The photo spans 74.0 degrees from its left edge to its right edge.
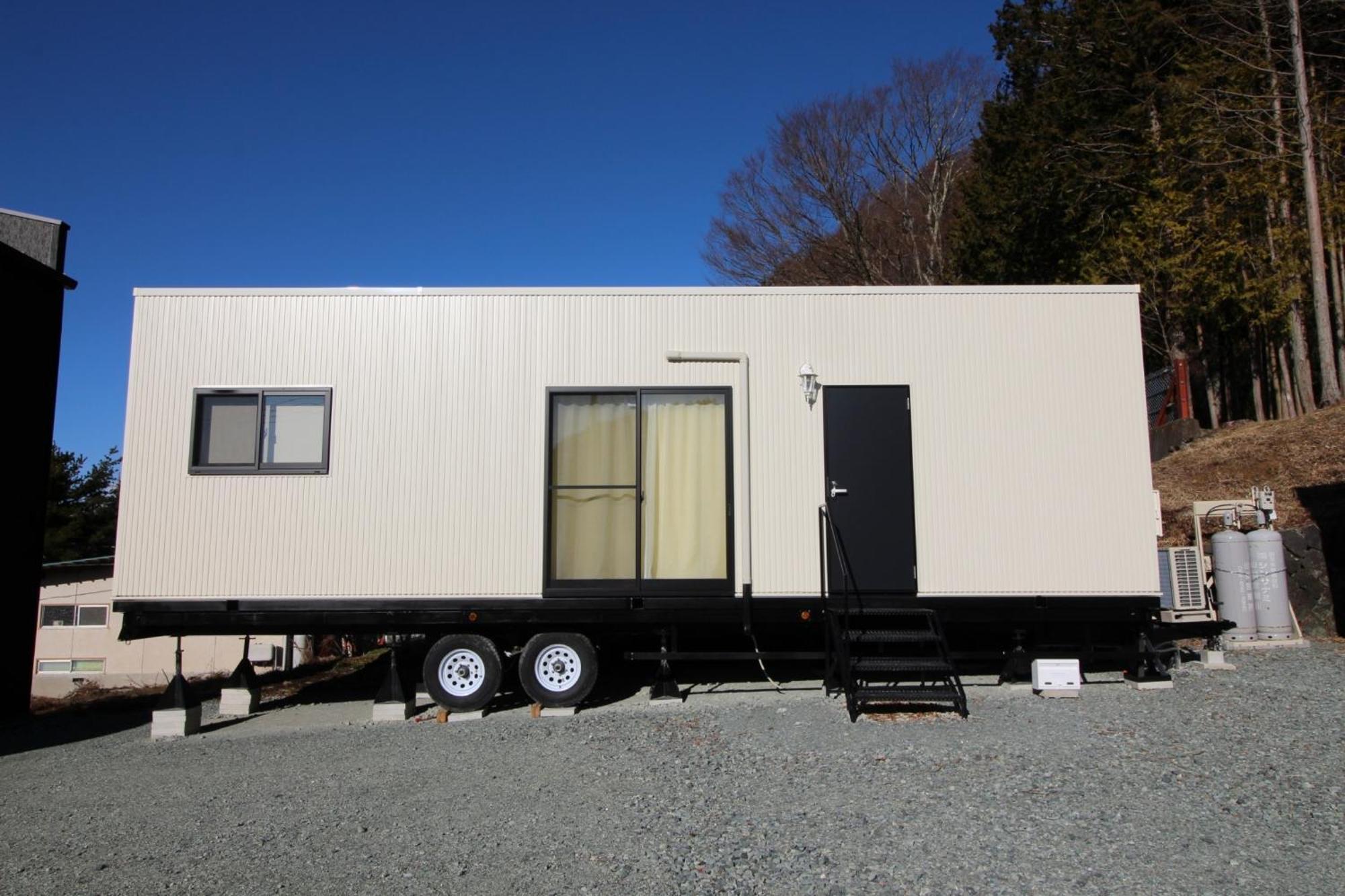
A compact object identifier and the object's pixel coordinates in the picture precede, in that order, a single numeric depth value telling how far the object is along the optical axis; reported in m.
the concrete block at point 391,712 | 6.25
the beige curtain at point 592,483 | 6.34
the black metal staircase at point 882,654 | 5.56
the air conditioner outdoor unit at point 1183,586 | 8.80
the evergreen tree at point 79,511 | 23.03
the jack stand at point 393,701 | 6.26
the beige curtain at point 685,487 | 6.34
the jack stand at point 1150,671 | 6.31
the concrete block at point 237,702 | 6.91
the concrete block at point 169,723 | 6.21
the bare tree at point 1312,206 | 12.42
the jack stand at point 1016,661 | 6.48
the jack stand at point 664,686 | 6.39
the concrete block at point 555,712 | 6.21
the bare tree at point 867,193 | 18.59
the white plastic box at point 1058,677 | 6.16
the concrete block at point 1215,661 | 7.10
